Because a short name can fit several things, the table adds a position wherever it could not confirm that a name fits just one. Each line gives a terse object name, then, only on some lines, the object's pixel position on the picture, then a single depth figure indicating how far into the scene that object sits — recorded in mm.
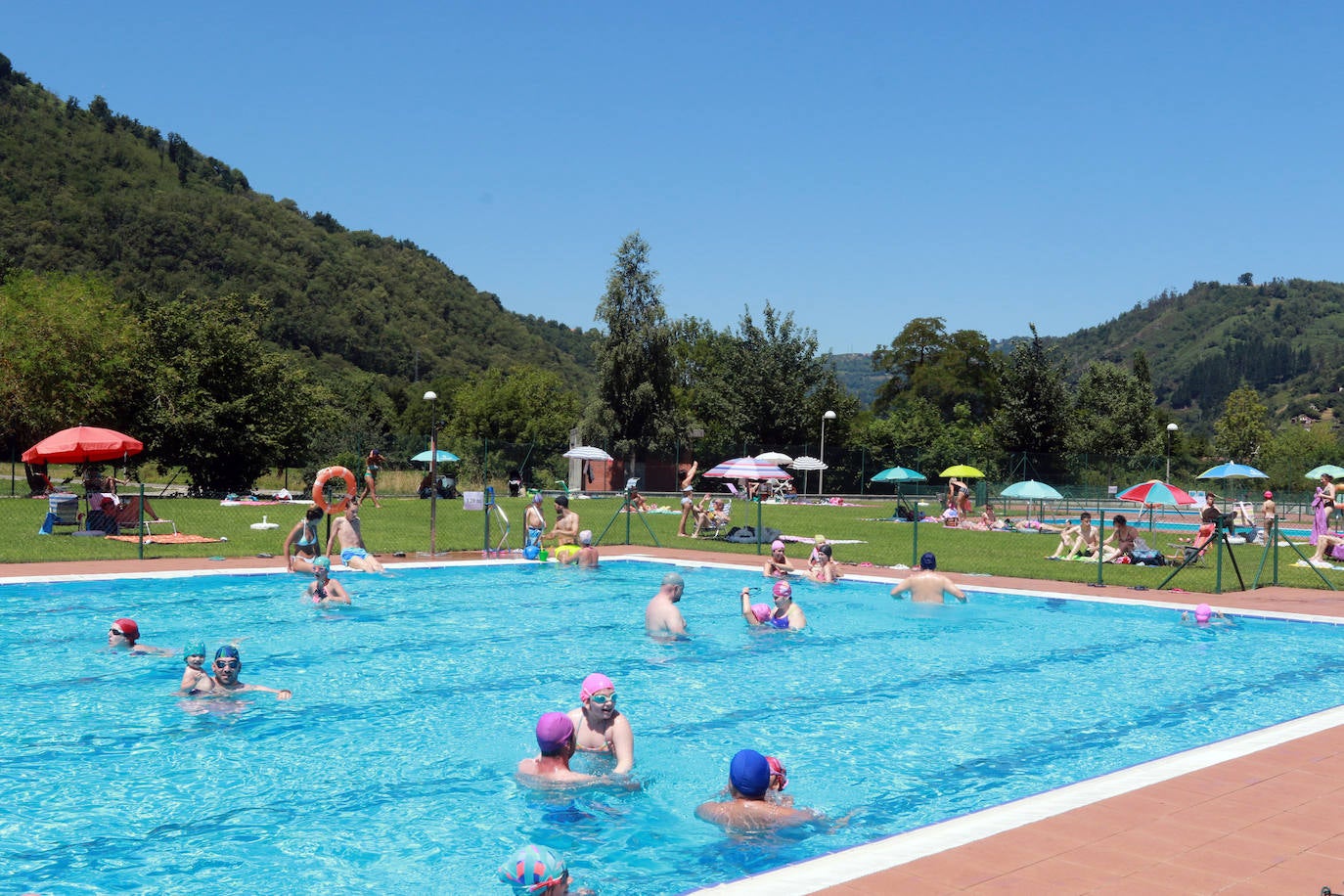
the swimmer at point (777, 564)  16389
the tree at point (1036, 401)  51469
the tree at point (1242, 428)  66375
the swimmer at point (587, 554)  18391
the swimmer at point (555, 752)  6703
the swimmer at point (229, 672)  8852
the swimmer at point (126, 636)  10656
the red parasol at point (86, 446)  23625
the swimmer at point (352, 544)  16922
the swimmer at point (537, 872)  4207
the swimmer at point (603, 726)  7055
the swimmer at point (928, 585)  15039
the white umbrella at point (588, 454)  38688
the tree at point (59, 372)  34906
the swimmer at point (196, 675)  8906
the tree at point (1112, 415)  55406
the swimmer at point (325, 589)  13992
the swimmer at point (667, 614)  12273
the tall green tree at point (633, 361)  49969
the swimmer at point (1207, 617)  13594
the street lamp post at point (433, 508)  17500
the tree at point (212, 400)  34406
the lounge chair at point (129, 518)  21219
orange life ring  17328
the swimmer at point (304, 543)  16328
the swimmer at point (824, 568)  16797
